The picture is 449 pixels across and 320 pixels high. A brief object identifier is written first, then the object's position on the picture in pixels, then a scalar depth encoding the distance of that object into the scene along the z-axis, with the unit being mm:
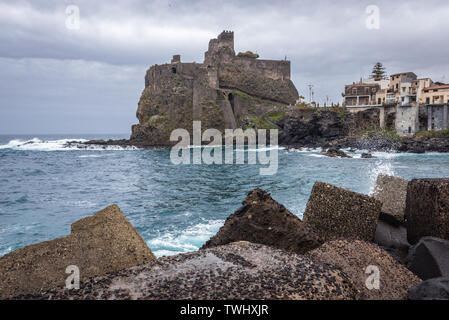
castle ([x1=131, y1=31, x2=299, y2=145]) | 69938
